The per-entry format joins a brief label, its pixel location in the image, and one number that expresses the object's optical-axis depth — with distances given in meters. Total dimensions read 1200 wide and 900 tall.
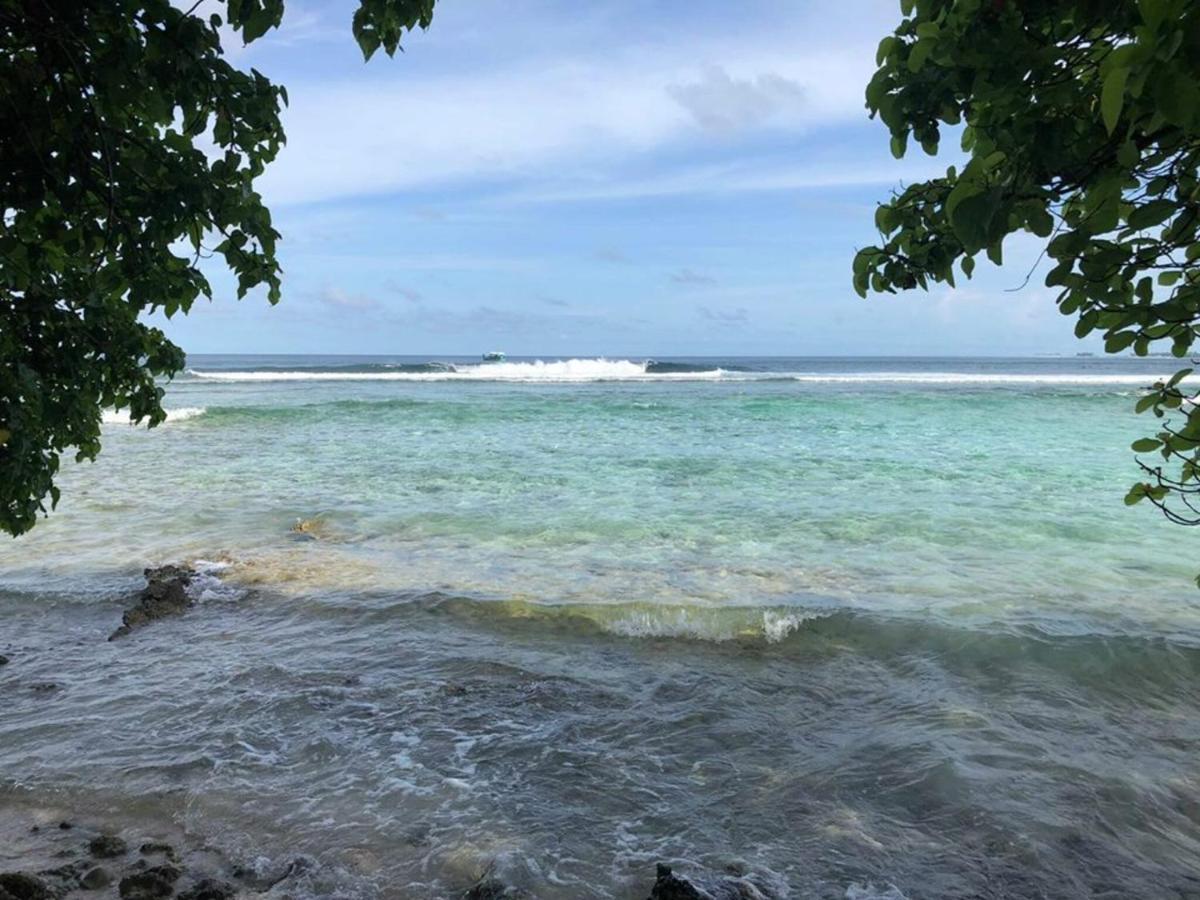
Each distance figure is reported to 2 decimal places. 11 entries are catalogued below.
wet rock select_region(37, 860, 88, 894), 3.63
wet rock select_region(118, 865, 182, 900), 3.55
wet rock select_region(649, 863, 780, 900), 3.52
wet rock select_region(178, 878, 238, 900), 3.55
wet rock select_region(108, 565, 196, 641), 7.43
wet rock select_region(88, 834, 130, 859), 3.91
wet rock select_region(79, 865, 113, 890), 3.64
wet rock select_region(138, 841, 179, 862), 3.92
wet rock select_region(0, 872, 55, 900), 3.41
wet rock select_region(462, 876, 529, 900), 3.66
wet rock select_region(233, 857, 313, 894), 3.72
